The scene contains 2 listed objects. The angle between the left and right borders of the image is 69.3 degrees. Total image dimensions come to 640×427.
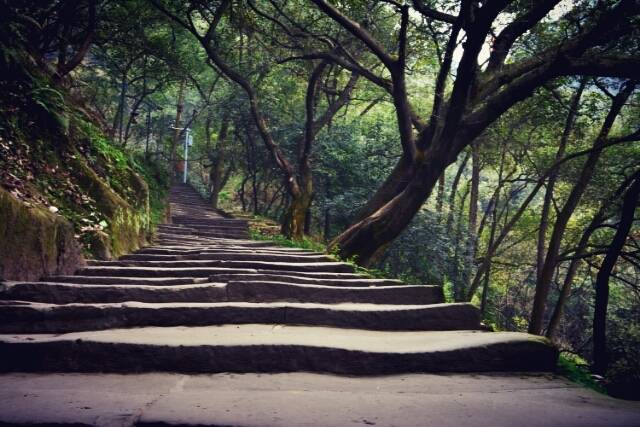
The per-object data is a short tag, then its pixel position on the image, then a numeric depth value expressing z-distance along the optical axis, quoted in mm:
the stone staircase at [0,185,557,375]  2639
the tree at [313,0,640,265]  6270
